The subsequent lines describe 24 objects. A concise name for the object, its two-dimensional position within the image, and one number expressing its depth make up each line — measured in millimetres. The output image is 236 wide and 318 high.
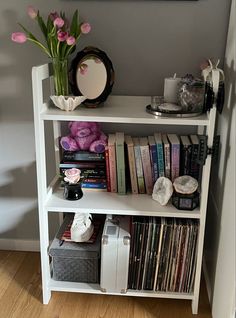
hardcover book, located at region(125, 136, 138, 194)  1571
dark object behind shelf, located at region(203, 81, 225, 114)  1344
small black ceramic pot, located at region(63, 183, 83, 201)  1579
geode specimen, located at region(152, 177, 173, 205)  1529
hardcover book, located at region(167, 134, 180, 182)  1556
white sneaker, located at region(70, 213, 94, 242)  1629
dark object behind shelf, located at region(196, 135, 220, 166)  1412
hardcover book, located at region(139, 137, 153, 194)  1569
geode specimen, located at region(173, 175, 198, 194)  1502
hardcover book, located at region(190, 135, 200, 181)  1520
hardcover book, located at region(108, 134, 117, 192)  1575
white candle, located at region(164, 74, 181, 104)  1534
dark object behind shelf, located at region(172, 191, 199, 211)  1501
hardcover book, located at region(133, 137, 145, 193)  1572
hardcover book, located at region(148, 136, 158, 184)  1570
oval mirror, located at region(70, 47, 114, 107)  1526
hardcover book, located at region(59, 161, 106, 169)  1662
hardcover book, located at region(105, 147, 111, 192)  1584
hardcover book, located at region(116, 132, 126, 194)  1565
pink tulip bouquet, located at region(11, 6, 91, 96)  1447
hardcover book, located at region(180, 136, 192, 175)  1563
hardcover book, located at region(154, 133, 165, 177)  1564
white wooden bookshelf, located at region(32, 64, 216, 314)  1405
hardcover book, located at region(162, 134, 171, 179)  1562
